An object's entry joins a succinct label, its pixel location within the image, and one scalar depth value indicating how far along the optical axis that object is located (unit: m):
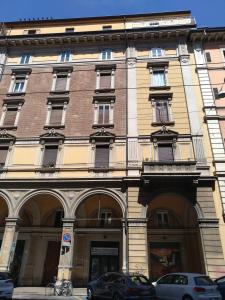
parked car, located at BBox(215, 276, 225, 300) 12.33
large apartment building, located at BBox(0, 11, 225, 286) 17.91
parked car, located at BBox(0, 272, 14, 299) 12.30
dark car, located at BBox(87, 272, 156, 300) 11.47
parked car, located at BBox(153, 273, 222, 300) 10.77
